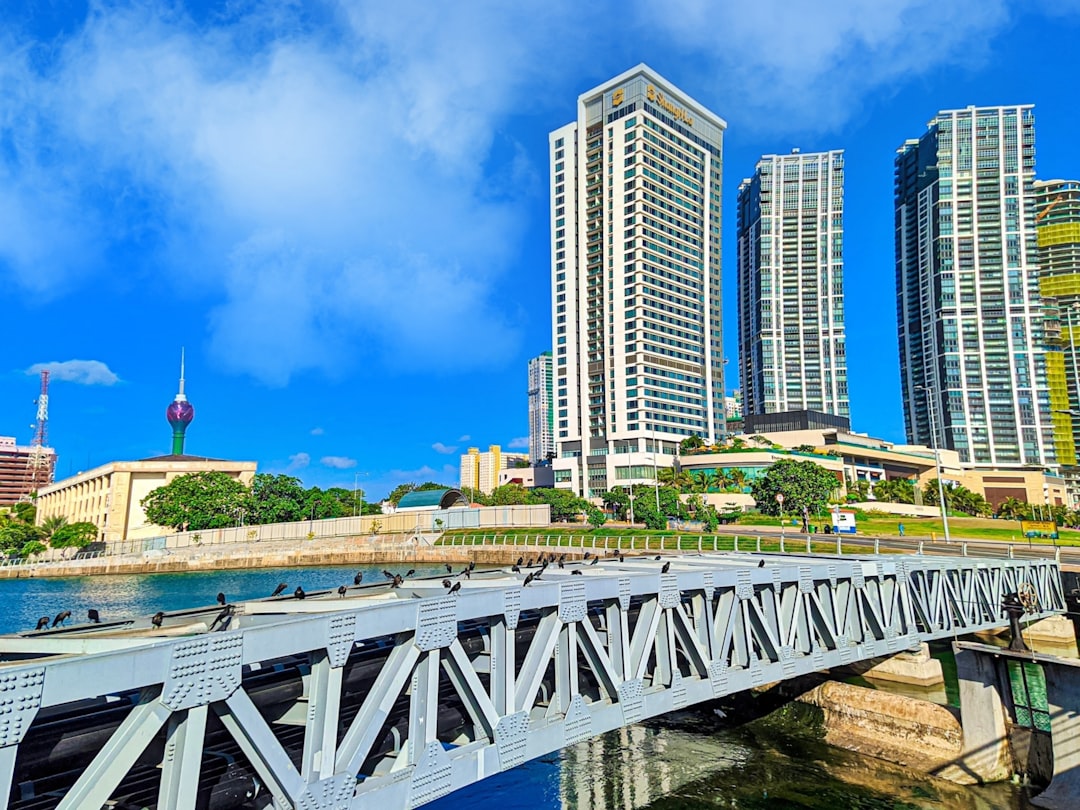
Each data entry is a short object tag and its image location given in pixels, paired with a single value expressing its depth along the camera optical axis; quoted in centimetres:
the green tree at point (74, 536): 11081
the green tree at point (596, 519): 9625
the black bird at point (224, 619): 1045
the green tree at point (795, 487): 9888
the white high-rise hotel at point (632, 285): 15325
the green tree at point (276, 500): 11806
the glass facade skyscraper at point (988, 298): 18450
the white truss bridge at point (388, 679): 793
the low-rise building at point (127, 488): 12456
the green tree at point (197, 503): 11162
